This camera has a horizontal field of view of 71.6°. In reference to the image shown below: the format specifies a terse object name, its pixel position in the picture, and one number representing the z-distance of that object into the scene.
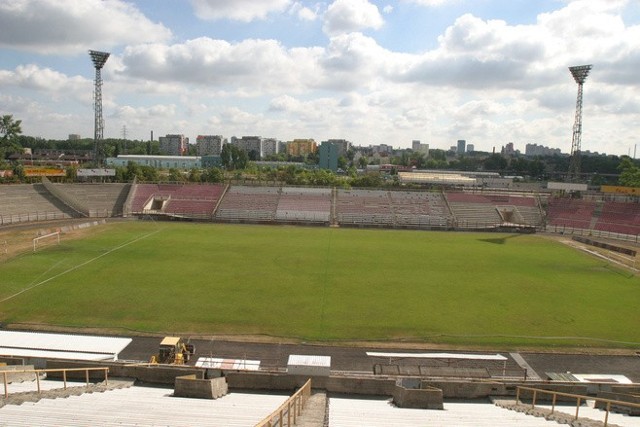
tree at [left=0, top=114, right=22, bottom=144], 74.25
